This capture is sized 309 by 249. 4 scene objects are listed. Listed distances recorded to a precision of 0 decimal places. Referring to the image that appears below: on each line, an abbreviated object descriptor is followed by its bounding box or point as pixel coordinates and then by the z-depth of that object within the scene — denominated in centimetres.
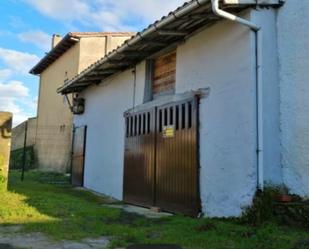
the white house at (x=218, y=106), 464
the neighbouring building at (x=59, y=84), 1416
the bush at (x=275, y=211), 432
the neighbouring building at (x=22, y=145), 1670
